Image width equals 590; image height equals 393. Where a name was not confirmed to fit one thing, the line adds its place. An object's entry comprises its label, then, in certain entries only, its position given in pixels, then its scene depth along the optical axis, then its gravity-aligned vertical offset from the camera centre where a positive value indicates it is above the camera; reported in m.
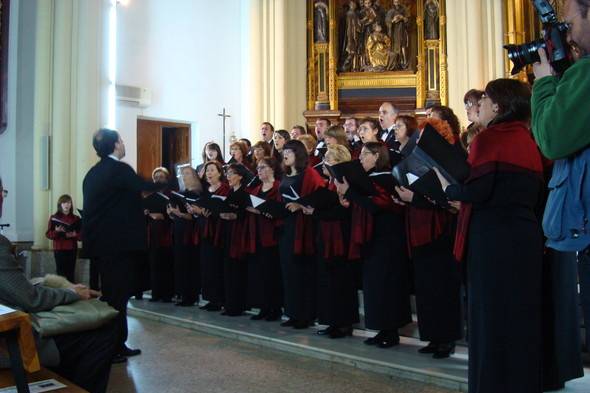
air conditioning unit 10.39 +2.06
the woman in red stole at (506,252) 2.87 -0.19
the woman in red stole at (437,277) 4.26 -0.45
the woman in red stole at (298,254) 5.23 -0.33
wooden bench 2.77 -0.79
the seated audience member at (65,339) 2.94 -0.65
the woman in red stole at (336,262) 4.93 -0.40
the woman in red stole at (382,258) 4.53 -0.34
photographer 1.85 +0.23
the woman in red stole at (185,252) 6.50 -0.41
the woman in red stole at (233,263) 5.85 -0.48
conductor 4.44 -0.04
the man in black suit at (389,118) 5.67 +0.88
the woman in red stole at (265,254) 5.59 -0.38
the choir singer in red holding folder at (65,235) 8.28 -0.27
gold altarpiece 11.34 +3.02
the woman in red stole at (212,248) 6.17 -0.35
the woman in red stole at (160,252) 6.87 -0.42
